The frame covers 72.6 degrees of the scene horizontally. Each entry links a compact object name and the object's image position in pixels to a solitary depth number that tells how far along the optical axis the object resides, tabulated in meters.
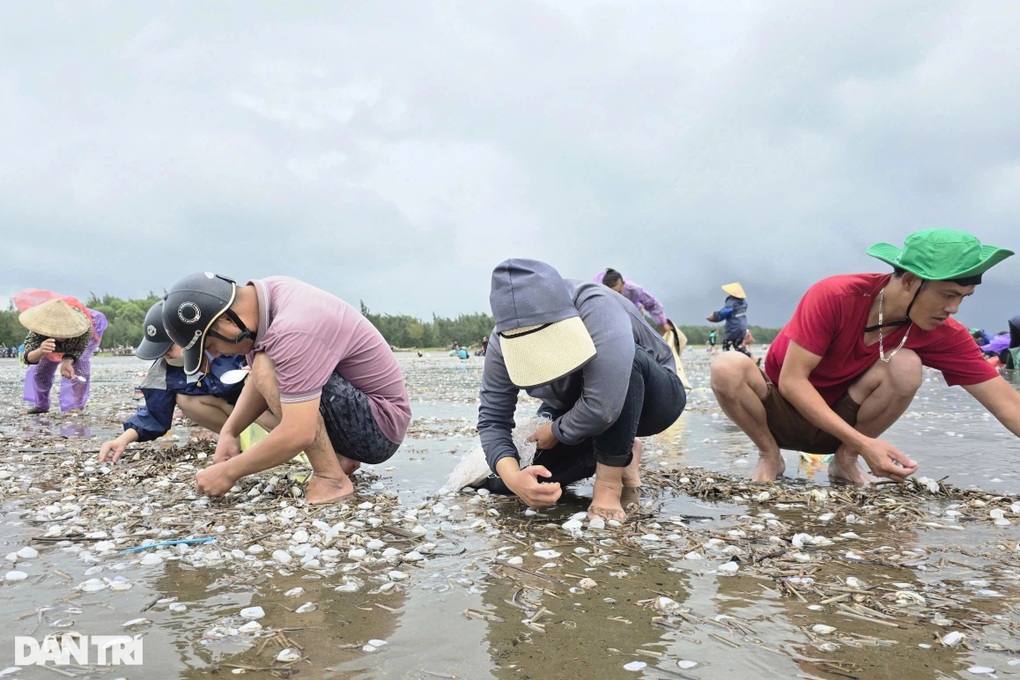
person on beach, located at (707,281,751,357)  17.14
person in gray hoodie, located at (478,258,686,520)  3.39
